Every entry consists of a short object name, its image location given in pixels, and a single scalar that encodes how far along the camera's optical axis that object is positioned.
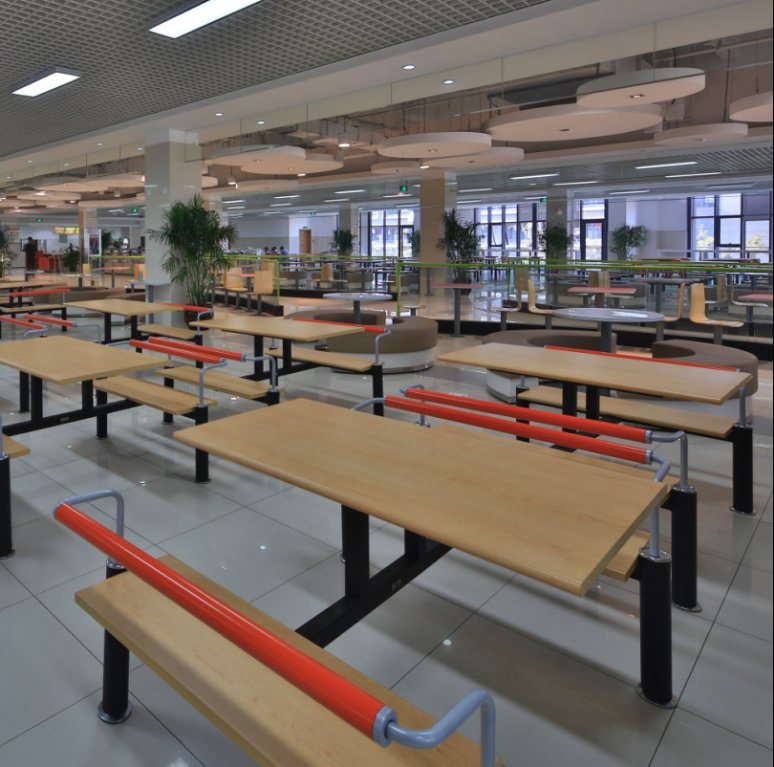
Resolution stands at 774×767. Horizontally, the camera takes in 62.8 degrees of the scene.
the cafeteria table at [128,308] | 7.15
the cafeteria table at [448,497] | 1.42
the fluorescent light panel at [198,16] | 4.98
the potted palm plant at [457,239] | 14.36
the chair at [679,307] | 7.36
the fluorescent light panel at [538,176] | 13.70
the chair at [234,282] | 13.75
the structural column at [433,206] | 15.68
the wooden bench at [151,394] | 4.11
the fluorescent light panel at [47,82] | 6.94
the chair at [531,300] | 9.01
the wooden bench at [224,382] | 4.44
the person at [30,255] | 26.69
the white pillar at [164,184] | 10.41
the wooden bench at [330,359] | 5.11
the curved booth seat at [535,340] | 5.86
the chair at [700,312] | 7.04
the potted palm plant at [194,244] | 10.16
